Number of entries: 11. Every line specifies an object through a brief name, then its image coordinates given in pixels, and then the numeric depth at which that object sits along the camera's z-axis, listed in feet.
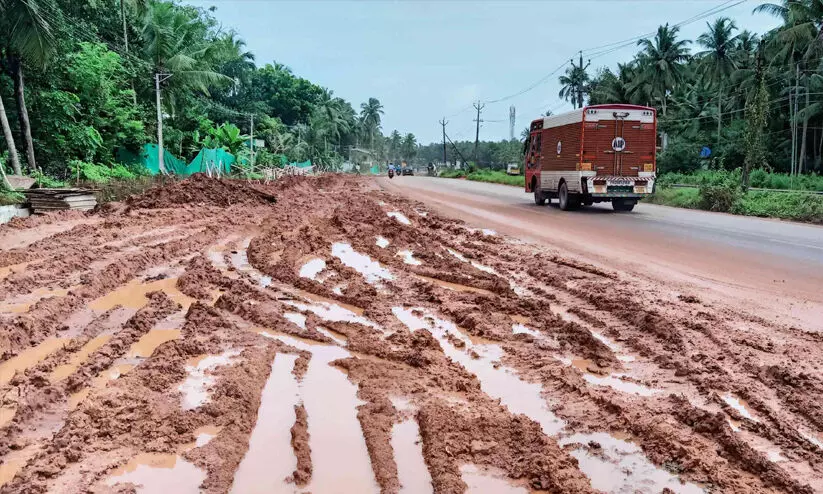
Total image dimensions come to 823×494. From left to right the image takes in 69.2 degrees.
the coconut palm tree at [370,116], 378.12
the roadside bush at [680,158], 166.81
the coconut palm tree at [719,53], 180.55
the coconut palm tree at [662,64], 185.37
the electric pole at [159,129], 95.45
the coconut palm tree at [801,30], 126.52
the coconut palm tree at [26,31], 64.64
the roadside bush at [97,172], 79.30
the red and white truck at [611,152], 58.90
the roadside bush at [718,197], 68.46
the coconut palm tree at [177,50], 106.22
